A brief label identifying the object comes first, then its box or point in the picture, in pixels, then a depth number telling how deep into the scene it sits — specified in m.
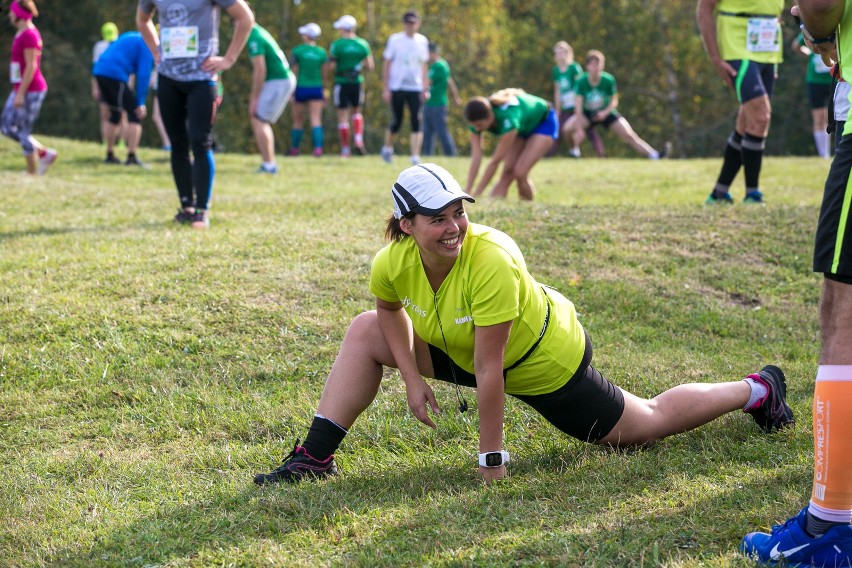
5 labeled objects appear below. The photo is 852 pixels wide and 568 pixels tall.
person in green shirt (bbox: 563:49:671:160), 17.84
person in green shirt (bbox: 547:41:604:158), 18.77
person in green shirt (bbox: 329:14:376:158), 17.20
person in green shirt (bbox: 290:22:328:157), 17.36
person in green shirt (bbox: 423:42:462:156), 19.14
